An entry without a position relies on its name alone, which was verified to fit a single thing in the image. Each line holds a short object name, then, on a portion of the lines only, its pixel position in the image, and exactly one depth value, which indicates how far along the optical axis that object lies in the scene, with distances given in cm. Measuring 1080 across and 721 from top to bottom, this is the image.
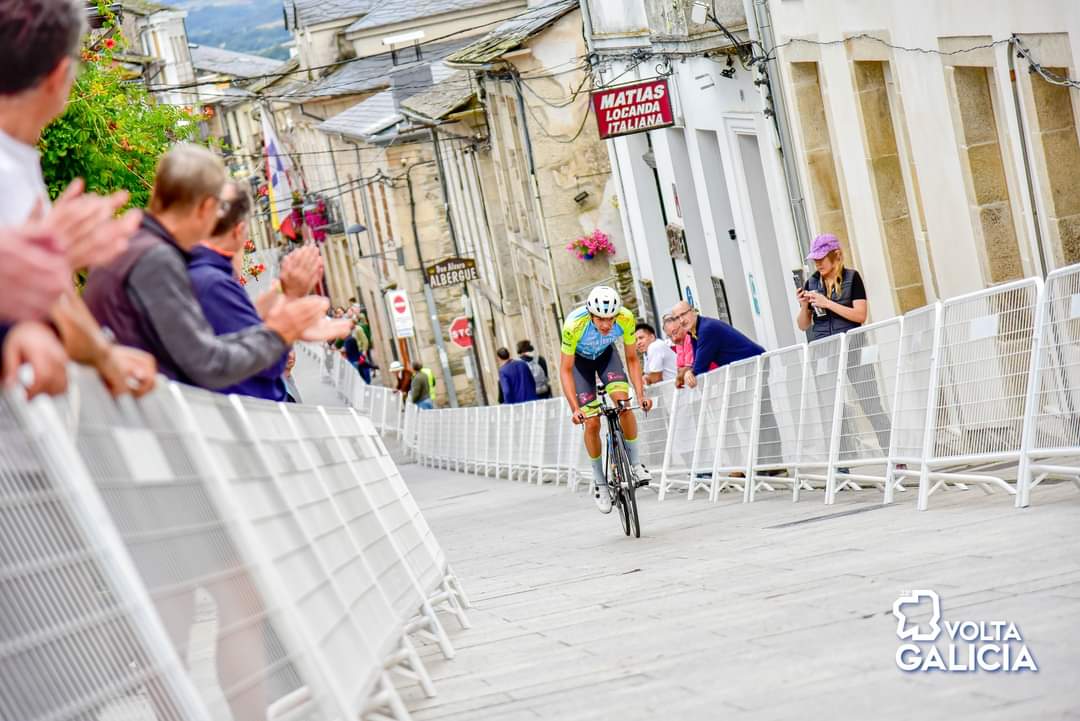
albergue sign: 4247
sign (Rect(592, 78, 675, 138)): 2316
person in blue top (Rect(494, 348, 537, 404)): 3170
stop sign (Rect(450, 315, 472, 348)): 4647
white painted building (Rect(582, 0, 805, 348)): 2012
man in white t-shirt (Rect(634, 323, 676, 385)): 1978
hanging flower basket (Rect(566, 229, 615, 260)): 3322
